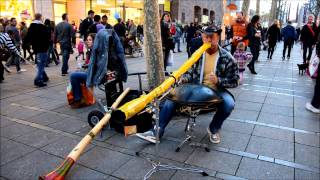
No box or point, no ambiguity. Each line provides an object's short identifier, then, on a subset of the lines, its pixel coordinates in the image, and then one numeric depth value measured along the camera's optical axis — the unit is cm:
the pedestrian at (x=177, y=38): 1367
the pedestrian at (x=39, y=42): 625
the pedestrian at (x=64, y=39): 755
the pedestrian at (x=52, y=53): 909
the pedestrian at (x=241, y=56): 667
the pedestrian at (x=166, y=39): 718
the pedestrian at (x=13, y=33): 896
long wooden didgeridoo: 241
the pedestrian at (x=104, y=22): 855
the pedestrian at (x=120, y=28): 1050
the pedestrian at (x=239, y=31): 777
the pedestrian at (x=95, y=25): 769
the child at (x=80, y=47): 939
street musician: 317
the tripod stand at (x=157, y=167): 257
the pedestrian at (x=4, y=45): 637
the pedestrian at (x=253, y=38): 786
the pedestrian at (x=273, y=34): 1103
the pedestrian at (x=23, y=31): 998
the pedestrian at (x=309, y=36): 947
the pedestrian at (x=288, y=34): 1083
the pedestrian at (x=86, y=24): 870
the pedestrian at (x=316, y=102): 465
